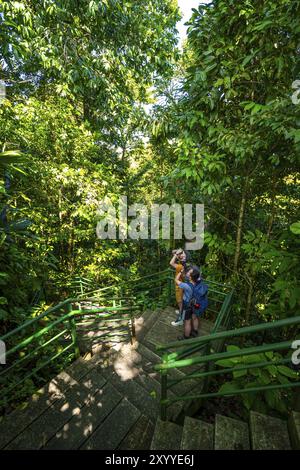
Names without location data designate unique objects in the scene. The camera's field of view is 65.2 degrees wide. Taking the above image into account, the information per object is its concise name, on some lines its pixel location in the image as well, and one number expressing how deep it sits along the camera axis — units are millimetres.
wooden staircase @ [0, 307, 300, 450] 2277
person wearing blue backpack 4246
